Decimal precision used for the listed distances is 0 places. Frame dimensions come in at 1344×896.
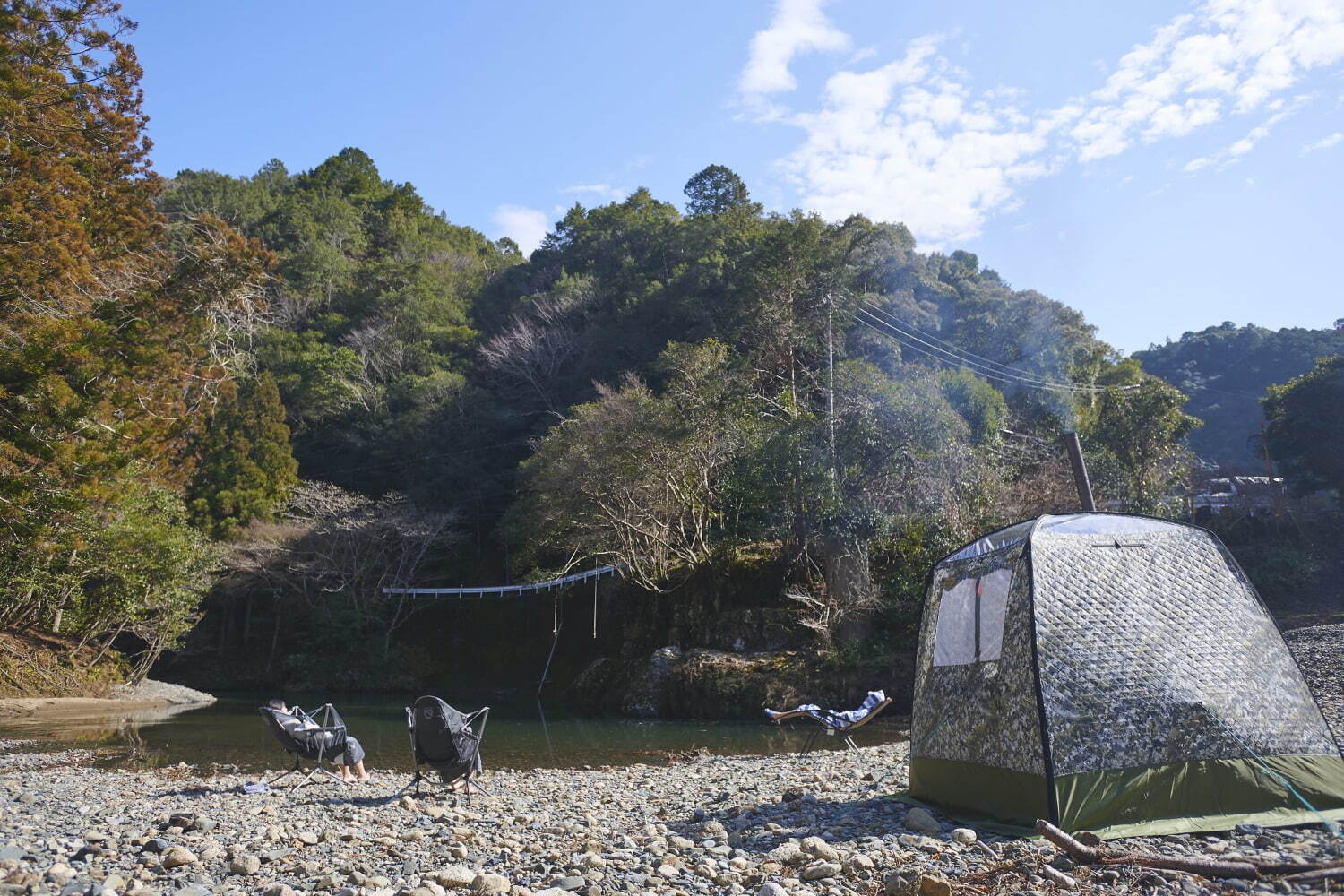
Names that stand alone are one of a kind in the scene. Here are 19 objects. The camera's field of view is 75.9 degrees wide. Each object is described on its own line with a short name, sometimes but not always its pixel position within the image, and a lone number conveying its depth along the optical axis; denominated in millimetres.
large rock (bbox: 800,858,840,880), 3910
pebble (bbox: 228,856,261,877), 4145
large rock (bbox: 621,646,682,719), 16750
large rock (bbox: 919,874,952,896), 3479
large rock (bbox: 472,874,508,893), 3805
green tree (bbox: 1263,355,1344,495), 22266
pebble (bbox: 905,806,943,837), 4745
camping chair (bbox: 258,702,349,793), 7184
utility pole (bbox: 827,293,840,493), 16844
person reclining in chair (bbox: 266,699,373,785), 7207
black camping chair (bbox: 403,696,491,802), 6312
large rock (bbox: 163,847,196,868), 4219
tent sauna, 4516
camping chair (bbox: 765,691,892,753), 9453
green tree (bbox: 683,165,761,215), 37500
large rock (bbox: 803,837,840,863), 4133
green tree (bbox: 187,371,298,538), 25500
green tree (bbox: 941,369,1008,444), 20047
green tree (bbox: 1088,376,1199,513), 19609
